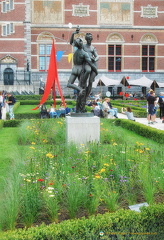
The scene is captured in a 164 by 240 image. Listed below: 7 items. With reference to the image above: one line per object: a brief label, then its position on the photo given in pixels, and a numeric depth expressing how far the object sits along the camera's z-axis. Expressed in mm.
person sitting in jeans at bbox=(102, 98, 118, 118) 15984
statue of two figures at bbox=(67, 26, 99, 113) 9331
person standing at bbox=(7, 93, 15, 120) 15647
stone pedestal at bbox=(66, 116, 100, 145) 9094
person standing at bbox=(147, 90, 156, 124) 15016
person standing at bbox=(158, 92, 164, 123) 16723
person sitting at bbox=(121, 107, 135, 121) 15133
